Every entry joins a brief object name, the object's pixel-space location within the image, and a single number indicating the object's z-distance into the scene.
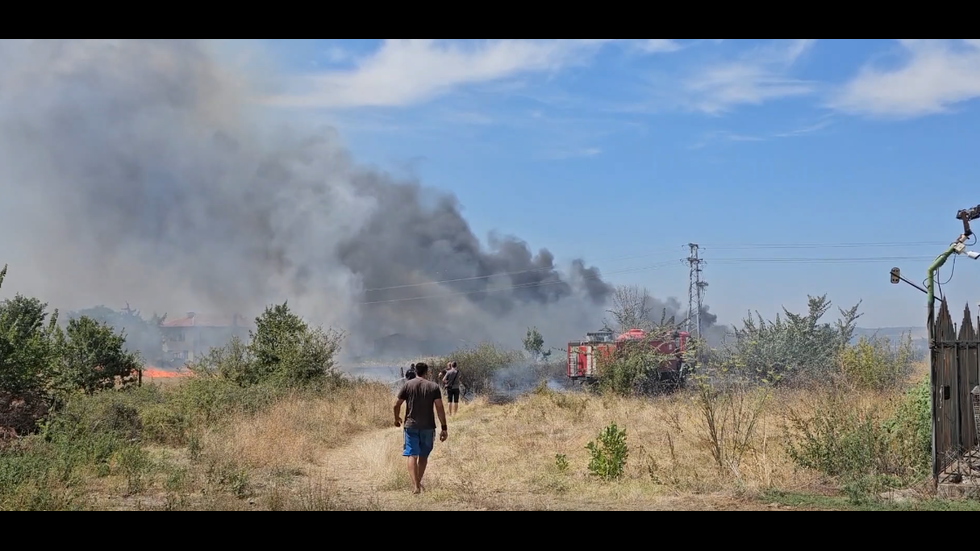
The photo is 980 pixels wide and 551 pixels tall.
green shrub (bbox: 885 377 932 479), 10.95
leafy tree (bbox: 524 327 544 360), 48.75
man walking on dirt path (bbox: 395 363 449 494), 11.33
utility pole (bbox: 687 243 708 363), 56.03
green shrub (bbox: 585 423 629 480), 11.96
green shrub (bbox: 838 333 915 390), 20.11
